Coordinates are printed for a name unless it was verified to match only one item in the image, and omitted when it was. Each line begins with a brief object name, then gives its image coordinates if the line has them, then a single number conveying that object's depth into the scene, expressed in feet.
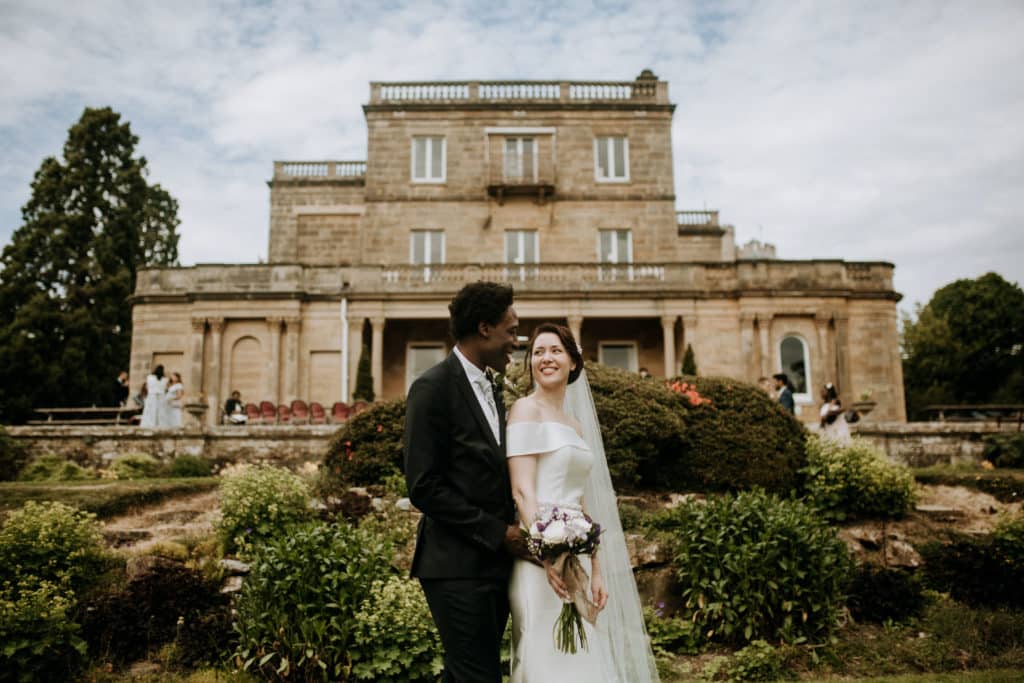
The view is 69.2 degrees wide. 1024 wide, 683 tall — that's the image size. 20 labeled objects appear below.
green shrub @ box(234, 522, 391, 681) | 19.67
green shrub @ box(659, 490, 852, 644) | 22.36
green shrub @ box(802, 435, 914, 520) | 31.60
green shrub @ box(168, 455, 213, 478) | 49.06
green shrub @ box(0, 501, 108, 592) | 22.09
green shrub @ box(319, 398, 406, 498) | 32.53
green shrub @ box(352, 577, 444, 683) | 19.43
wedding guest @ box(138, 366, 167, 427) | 61.46
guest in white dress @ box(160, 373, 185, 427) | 62.80
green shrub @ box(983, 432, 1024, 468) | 47.06
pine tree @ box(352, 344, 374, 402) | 78.89
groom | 10.37
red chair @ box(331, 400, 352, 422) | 69.84
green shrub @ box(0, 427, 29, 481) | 48.49
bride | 11.14
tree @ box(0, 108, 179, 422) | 91.81
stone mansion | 84.99
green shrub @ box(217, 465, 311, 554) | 25.72
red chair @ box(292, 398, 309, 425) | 69.97
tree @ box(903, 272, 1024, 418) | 130.31
